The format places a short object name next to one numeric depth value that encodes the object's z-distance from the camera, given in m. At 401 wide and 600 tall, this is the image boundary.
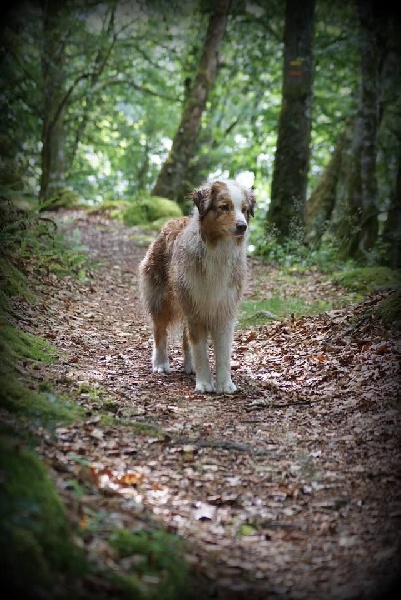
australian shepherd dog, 6.35
